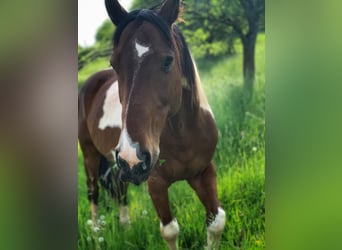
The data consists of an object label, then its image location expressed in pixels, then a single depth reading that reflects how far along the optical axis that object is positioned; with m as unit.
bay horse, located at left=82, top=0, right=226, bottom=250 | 1.56
